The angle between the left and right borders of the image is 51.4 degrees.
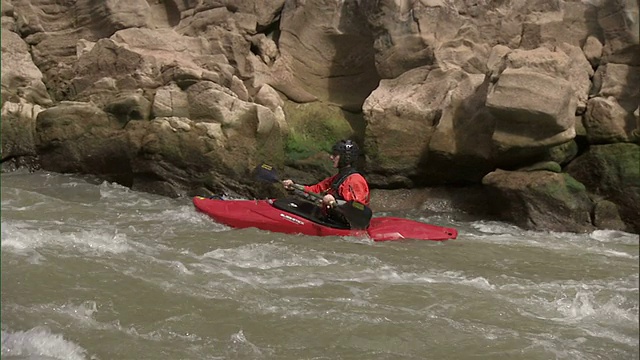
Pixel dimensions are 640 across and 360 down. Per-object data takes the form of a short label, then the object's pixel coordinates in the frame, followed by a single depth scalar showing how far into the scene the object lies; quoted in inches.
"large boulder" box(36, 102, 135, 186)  355.3
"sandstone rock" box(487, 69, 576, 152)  296.8
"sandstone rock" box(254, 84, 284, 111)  388.8
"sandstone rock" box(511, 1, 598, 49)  354.3
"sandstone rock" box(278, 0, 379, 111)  419.5
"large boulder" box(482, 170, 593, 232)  299.7
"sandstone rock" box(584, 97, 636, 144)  315.6
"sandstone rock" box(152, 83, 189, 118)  354.3
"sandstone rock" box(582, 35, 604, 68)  343.9
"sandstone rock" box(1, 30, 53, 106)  382.6
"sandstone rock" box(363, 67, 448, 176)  348.8
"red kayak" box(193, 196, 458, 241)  249.6
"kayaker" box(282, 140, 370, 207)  253.3
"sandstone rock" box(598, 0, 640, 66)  317.1
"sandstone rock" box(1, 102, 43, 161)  361.7
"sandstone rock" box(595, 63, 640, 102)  322.0
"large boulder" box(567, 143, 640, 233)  301.7
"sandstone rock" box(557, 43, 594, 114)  328.2
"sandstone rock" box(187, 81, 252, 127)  348.5
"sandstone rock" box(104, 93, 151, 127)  356.2
